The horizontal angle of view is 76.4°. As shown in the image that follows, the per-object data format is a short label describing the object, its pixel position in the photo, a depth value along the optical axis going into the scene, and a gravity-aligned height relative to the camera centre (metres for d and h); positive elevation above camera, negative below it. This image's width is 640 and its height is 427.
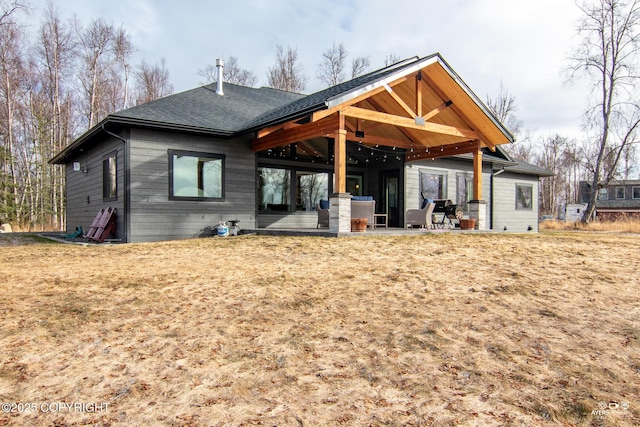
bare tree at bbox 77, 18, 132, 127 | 21.16 +7.91
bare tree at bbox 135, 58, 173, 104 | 24.69 +7.92
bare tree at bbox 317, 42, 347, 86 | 26.17 +9.62
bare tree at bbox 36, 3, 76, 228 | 19.56 +5.79
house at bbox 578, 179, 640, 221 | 34.99 +1.25
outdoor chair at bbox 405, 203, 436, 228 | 10.55 -0.18
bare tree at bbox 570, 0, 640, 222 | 20.39 +7.64
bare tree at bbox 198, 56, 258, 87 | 25.92 +8.79
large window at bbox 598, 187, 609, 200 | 38.18 +1.45
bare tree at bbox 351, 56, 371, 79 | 25.88 +9.24
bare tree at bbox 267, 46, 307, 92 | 25.73 +8.83
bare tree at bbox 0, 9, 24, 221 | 17.30 +4.77
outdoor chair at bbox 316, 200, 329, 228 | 10.35 -0.18
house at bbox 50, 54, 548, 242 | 8.95 +1.55
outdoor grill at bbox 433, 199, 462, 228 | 12.01 +0.00
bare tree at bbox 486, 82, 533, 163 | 30.41 +7.59
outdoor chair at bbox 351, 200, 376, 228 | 9.39 +0.05
